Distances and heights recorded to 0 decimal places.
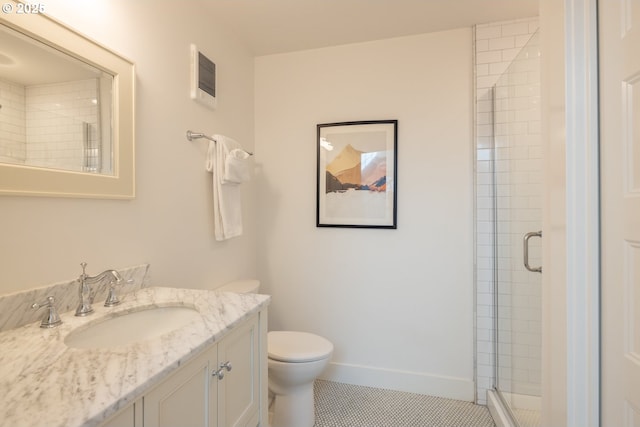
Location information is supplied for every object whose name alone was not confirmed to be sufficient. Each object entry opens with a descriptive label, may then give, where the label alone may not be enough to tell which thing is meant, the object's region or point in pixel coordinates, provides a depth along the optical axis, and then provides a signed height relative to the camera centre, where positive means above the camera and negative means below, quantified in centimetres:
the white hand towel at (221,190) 175 +13
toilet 158 -85
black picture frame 211 +26
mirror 91 +34
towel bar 163 +41
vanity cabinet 69 -49
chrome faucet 102 -26
